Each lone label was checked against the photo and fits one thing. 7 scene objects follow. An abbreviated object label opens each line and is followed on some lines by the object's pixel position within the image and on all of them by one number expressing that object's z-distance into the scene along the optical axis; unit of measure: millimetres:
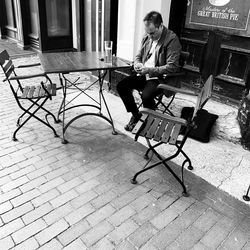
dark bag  3432
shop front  4926
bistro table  2990
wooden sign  3273
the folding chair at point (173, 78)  3311
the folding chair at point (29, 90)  3263
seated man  3242
